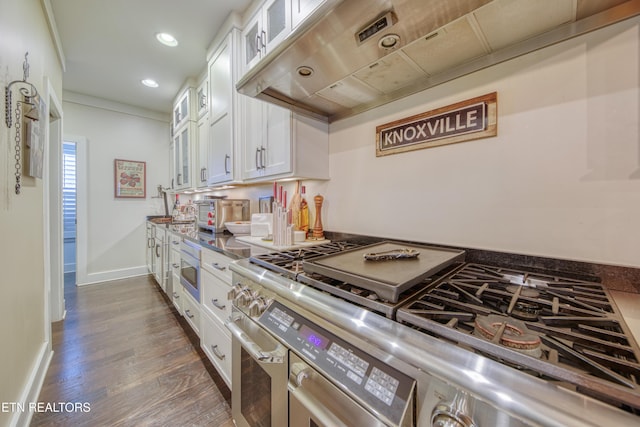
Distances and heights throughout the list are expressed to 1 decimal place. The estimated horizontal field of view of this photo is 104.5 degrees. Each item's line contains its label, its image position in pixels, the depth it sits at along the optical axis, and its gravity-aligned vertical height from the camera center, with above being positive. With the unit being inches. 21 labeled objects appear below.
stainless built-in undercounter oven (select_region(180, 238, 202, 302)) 70.4 -17.6
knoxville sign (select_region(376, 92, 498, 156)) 38.8 +15.0
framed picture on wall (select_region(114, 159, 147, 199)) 146.2 +18.7
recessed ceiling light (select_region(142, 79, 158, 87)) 118.6 +62.2
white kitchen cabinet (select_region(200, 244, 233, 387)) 55.0 -24.1
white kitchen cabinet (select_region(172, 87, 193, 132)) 116.0 +51.3
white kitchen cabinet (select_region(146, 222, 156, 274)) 132.6 -20.5
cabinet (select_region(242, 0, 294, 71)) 55.8 +45.4
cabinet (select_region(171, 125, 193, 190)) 119.5 +27.2
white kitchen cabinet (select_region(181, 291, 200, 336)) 73.7 -32.0
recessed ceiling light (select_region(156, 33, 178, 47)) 85.5 +60.5
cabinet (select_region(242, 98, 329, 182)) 58.6 +16.6
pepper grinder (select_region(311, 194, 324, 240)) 64.1 -3.5
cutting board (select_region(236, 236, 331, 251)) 55.1 -8.0
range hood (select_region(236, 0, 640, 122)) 29.0 +23.6
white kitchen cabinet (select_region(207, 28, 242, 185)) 77.2 +33.6
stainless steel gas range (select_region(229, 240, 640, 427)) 14.1 -9.8
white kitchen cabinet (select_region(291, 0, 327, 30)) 47.4 +39.9
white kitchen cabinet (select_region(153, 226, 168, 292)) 109.3 -21.4
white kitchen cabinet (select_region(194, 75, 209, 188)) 100.3 +31.9
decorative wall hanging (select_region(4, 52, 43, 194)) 45.7 +20.4
